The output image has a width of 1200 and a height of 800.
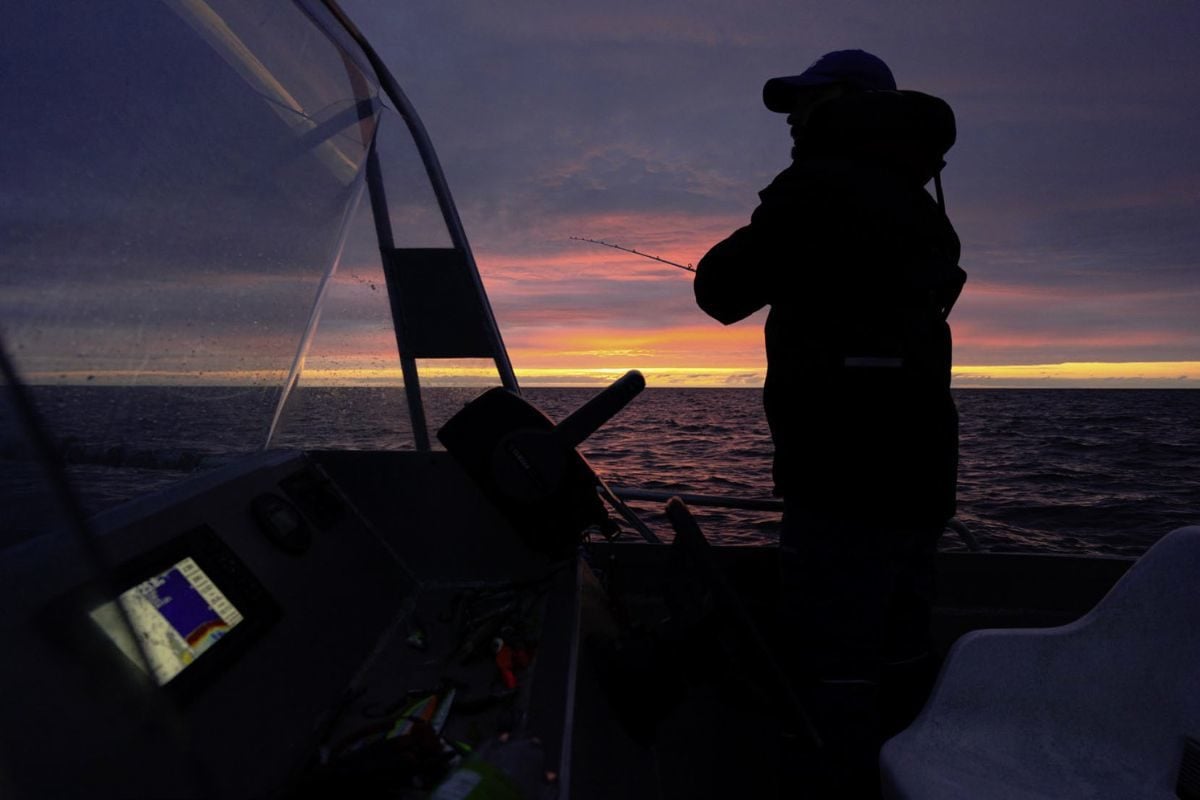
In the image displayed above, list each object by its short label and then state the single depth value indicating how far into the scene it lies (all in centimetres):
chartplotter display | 106
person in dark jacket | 153
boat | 89
